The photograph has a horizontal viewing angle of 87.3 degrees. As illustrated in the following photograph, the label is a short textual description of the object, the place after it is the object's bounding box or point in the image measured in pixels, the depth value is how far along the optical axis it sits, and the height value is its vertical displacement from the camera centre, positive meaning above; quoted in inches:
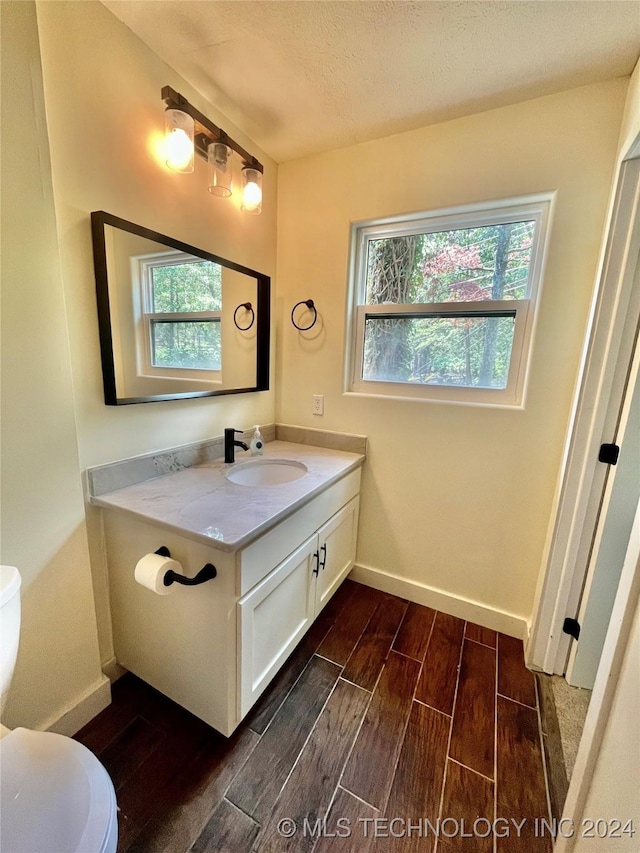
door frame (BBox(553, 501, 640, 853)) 26.0 -25.5
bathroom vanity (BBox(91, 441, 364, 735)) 40.3 -29.9
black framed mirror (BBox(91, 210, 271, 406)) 45.1 +6.0
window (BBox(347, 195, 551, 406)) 59.4 +12.0
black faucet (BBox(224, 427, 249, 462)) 63.8 -16.5
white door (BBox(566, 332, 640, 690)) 45.3 -24.6
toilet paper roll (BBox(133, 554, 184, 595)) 38.0 -24.5
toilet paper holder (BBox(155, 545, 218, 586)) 38.1 -25.0
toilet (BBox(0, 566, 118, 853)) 23.9 -34.0
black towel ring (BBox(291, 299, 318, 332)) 72.9 +11.5
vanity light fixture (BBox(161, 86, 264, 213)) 46.3 +31.1
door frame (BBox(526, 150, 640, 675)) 44.3 -9.8
